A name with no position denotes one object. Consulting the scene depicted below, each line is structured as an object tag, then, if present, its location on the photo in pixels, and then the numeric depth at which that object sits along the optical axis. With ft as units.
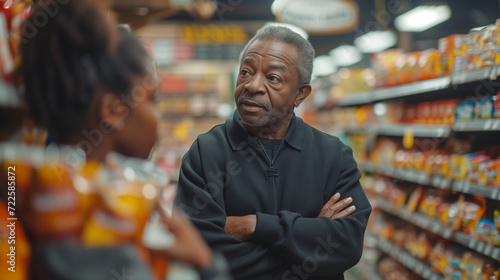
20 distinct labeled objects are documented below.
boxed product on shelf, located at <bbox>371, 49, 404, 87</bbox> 15.33
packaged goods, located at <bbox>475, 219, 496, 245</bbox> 9.18
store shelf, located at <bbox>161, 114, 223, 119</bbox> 28.04
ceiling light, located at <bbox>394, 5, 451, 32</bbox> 20.66
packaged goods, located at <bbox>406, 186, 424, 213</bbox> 13.65
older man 5.35
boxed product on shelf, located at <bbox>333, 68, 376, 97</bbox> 18.10
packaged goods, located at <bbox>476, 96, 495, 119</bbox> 9.51
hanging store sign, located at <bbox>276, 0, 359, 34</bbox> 15.38
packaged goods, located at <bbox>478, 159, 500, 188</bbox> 9.12
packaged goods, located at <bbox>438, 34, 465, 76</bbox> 11.05
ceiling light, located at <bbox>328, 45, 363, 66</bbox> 40.81
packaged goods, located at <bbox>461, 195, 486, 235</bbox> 9.91
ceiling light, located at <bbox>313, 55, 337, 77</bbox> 45.57
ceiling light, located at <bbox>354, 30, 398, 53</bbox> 29.63
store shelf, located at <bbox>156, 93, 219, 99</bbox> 28.27
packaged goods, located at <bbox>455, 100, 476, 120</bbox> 10.43
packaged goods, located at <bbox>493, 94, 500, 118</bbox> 9.22
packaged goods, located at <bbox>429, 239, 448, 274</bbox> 11.52
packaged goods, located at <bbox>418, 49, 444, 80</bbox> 11.98
